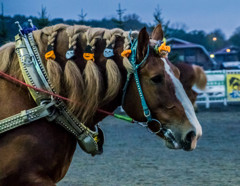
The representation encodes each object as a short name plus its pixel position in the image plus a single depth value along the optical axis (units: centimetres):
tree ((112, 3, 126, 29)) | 2136
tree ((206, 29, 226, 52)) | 7373
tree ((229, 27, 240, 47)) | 7776
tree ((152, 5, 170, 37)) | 1912
